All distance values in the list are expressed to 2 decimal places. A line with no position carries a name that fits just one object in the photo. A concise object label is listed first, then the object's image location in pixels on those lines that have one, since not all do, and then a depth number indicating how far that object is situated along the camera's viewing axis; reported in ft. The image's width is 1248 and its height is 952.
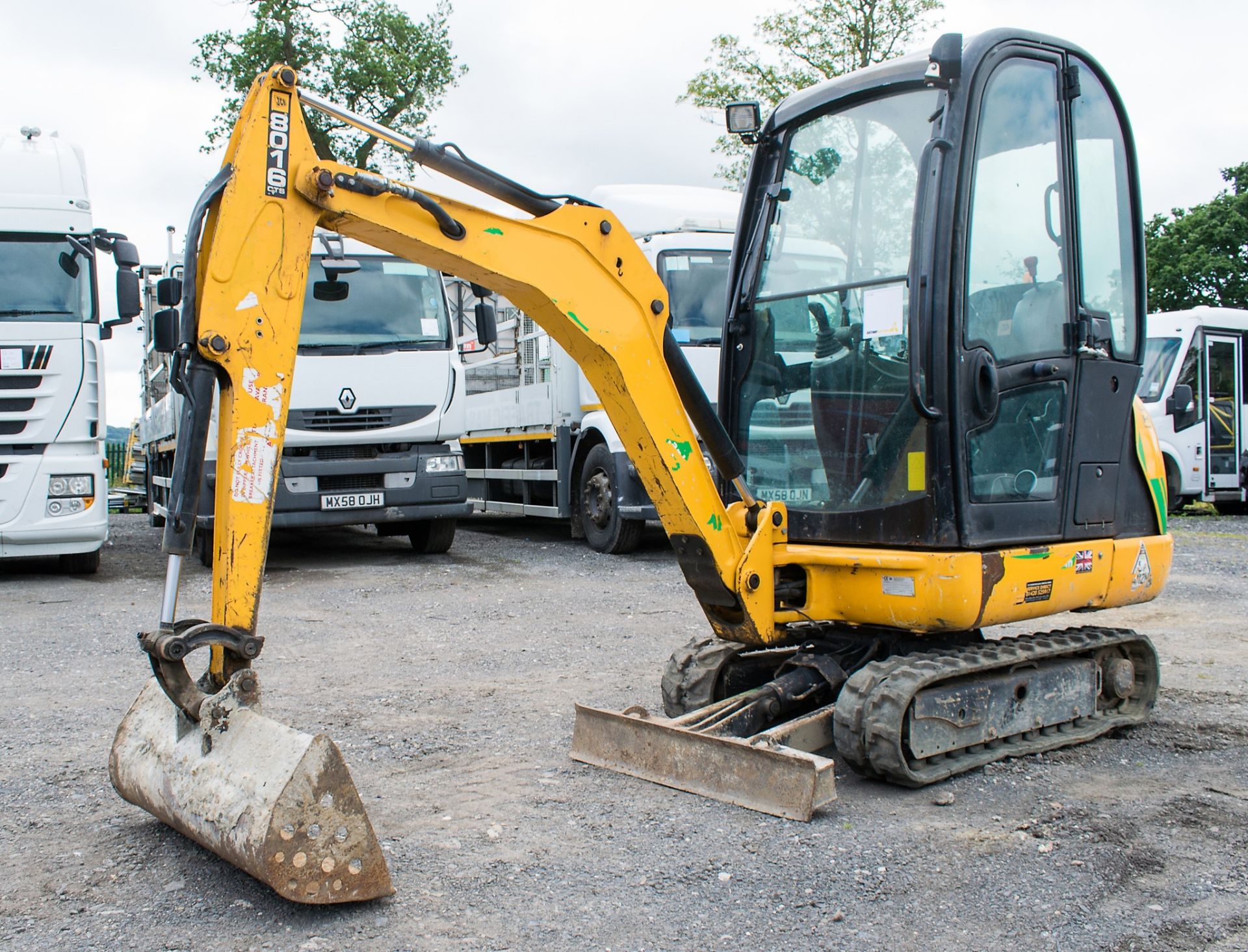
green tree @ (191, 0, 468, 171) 98.99
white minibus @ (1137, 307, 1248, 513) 54.29
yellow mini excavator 11.69
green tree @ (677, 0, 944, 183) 96.32
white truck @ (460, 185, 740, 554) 34.60
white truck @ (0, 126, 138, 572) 31.83
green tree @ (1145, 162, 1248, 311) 117.19
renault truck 34.37
